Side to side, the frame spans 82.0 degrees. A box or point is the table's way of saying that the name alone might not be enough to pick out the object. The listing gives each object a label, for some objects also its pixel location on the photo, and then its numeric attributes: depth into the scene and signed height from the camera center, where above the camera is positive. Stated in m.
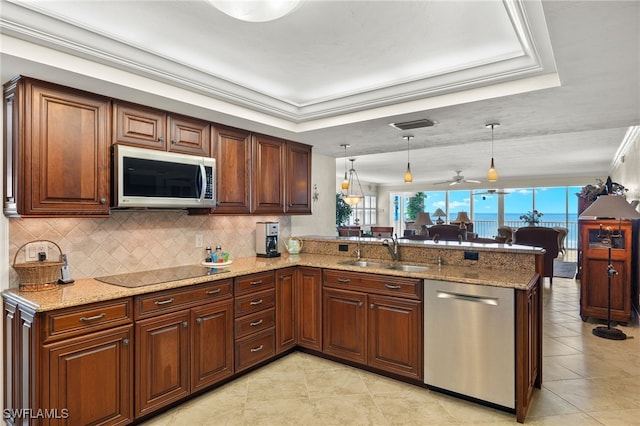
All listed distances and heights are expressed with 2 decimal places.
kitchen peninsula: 2.06 -0.80
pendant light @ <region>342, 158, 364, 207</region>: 6.45 +0.23
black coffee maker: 3.91 -0.29
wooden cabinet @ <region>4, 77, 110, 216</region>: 2.15 +0.38
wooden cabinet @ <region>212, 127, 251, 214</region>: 3.28 +0.40
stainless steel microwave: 2.52 +0.25
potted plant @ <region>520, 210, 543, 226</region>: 10.76 -0.15
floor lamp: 3.93 -1.07
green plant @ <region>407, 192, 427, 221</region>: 13.72 +0.26
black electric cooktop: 2.54 -0.48
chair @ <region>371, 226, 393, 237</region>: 10.29 -0.52
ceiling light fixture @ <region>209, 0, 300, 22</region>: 1.51 +0.86
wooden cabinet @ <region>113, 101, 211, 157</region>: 2.61 +0.64
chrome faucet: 3.53 -0.35
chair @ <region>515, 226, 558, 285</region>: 6.22 -0.48
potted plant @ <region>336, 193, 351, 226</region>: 10.41 +0.03
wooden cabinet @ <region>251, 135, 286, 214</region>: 3.65 +0.38
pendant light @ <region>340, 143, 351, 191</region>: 4.91 +0.38
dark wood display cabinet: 4.34 -0.70
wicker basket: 2.25 -0.39
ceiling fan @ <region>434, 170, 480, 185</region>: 9.08 +0.81
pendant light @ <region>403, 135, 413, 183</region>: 4.06 +0.39
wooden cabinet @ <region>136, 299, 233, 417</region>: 2.39 -1.00
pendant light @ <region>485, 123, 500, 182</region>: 3.89 +0.39
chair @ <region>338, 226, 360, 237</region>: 6.90 -0.39
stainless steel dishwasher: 2.46 -0.90
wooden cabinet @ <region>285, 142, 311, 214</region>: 4.06 +0.38
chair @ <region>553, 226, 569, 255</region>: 7.88 -0.47
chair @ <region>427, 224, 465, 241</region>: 6.45 -0.35
